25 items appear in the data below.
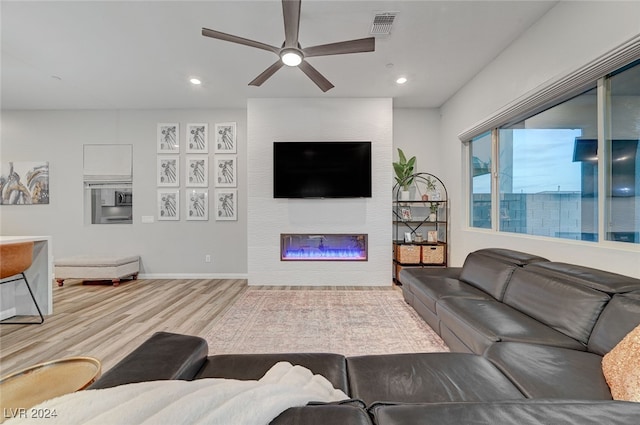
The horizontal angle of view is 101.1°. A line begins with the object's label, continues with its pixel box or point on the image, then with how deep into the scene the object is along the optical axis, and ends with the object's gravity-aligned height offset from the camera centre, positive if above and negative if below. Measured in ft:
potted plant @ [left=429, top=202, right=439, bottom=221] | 14.64 +0.08
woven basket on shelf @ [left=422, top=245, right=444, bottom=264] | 13.61 -2.15
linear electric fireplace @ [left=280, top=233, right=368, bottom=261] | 14.16 -1.91
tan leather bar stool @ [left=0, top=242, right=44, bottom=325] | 8.23 -1.55
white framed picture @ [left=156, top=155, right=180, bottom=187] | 15.60 +2.41
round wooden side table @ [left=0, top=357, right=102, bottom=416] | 3.68 -2.55
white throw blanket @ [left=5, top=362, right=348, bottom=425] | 1.83 -1.44
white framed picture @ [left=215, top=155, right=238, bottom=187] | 15.55 +2.47
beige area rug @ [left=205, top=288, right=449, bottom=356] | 7.46 -3.83
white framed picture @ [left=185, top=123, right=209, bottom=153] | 15.60 +4.30
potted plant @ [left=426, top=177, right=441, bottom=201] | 14.47 +1.29
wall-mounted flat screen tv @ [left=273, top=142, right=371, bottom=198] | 13.76 +2.25
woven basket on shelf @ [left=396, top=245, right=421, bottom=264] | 13.58 -2.15
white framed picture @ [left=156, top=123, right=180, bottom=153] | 15.60 +4.43
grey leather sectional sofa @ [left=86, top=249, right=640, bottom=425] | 2.07 -2.36
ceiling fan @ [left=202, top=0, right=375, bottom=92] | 6.88 +4.64
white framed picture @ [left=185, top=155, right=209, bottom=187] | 15.58 +2.47
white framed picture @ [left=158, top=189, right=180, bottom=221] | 15.64 +0.39
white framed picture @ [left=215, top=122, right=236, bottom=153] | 15.53 +4.42
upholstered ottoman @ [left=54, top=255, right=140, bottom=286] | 13.73 -3.02
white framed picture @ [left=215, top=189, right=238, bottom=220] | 15.62 +0.34
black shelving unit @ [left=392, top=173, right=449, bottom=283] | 13.62 -0.61
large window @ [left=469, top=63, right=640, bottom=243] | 6.27 +1.38
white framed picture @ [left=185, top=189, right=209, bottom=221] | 15.62 +0.46
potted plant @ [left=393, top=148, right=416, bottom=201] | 14.70 +2.37
